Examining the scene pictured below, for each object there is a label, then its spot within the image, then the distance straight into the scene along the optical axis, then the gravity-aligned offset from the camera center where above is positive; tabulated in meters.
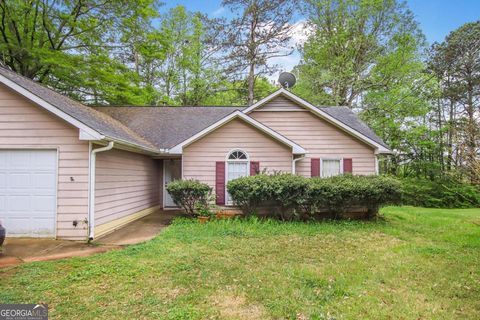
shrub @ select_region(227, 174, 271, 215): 8.27 -0.67
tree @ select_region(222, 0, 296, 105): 18.47 +9.55
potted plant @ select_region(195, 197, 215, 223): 8.79 -1.35
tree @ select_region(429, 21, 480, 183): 17.98 +7.07
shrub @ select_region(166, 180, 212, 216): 8.59 -0.80
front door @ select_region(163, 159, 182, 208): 11.74 -0.11
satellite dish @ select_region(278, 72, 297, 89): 12.80 +4.34
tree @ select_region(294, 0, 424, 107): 18.88 +9.17
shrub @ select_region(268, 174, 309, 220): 8.23 -0.66
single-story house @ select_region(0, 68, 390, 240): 6.43 +0.57
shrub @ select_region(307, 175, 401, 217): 8.22 -0.71
